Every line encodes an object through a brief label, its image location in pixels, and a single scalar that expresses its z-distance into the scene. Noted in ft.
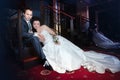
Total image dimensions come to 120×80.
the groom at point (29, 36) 5.75
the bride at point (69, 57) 5.47
